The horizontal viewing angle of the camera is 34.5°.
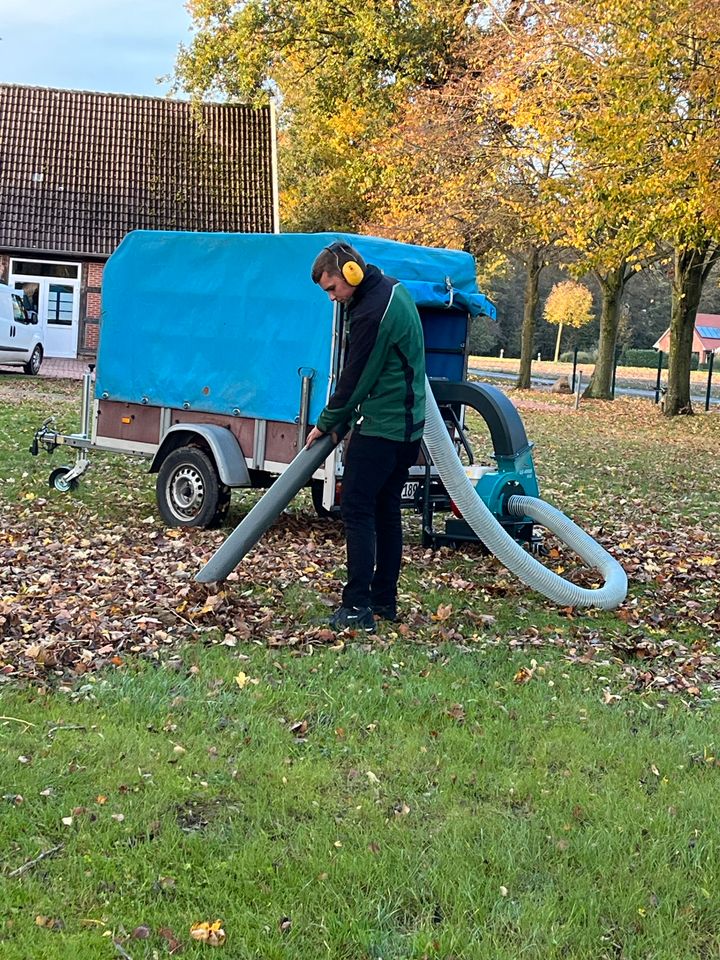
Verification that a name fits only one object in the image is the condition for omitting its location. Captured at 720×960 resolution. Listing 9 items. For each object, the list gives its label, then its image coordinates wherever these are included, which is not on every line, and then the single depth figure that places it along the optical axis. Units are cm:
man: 654
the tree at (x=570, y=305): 6084
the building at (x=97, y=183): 3350
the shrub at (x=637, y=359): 7125
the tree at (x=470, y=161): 2353
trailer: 908
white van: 2792
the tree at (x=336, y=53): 2669
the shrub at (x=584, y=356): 6863
